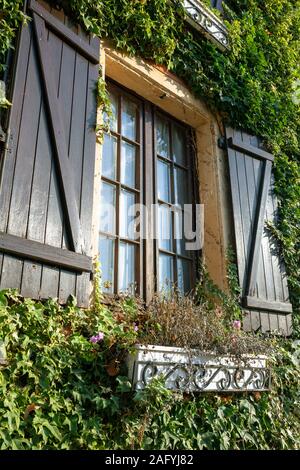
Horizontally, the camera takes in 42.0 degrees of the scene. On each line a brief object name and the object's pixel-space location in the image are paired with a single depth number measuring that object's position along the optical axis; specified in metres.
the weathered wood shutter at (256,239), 3.47
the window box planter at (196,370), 2.24
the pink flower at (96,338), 2.26
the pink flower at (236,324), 2.98
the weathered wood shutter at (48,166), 2.21
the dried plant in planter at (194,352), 2.28
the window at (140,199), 3.04
